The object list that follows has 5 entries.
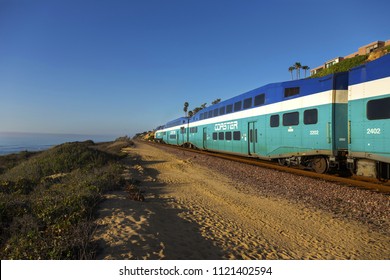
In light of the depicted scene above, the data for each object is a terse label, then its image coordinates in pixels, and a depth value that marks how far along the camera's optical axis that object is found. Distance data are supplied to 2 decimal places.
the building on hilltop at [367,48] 58.53
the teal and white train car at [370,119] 7.63
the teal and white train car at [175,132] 36.69
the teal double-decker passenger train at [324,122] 7.95
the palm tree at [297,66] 85.18
